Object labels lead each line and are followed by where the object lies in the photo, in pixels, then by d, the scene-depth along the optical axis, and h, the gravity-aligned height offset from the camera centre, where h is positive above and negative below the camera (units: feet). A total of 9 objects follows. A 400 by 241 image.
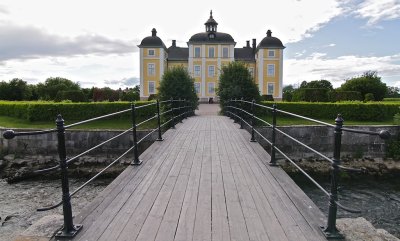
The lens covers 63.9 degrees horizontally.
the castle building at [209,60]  140.05 +14.87
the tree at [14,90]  122.93 +1.51
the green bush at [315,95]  90.02 -0.52
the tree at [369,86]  100.27 +2.17
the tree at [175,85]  56.65 +1.51
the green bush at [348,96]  86.34 -0.79
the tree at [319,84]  140.93 +4.09
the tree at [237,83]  54.08 +1.75
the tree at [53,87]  139.13 +3.45
